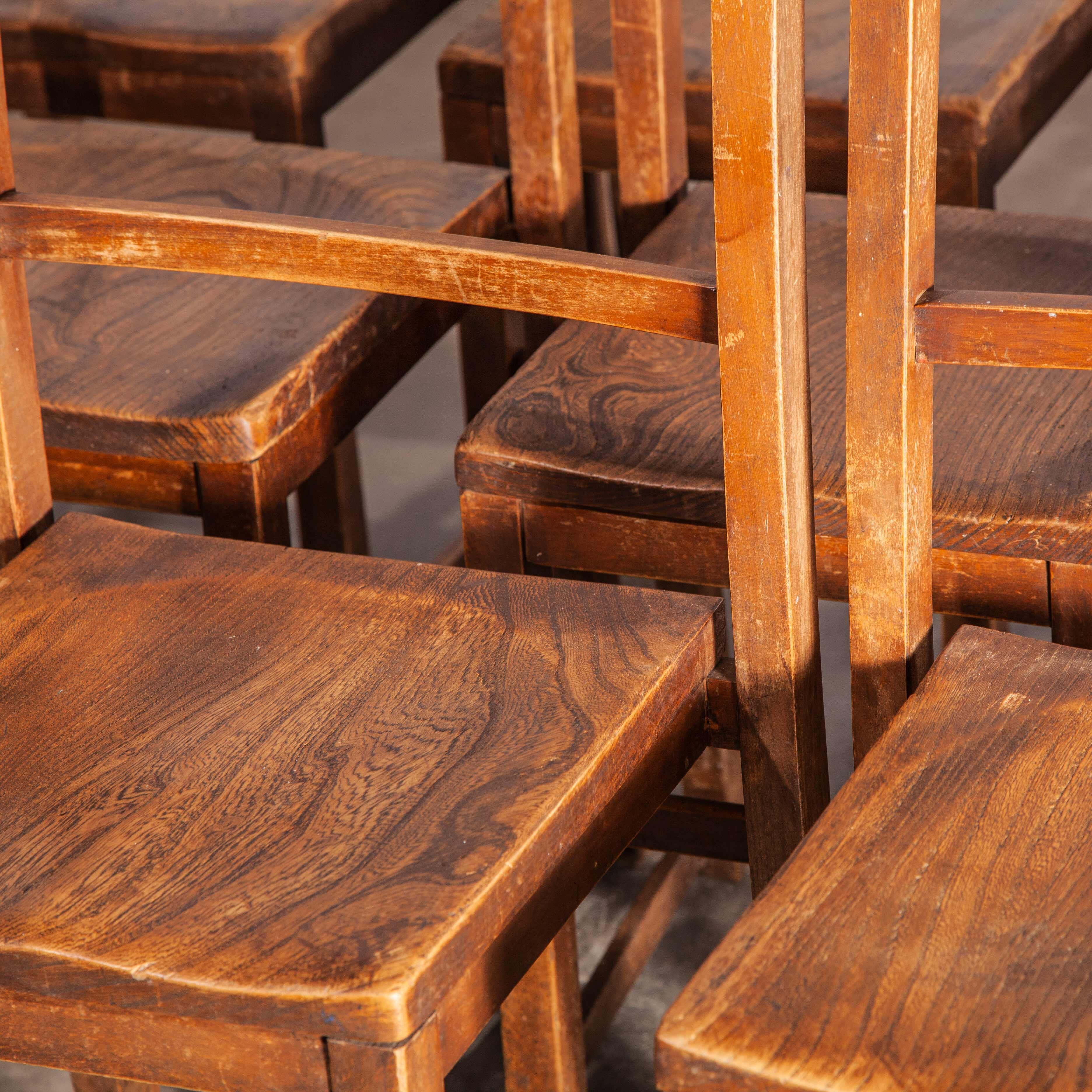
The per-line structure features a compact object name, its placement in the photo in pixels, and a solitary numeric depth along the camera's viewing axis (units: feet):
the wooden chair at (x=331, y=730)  7.08
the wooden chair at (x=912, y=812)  6.92
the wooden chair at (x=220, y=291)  8.14
